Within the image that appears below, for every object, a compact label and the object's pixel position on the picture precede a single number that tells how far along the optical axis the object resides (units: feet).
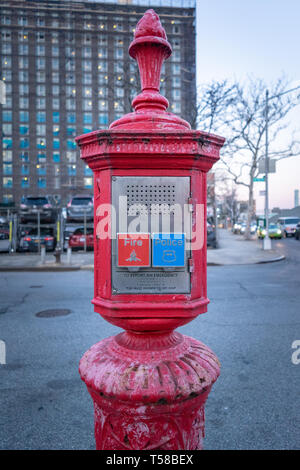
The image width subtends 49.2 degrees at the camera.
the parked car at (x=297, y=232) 89.15
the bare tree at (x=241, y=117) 57.11
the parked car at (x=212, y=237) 62.69
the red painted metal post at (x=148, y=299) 4.78
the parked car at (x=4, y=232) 90.53
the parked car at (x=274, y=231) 91.12
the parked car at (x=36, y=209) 56.95
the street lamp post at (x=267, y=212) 56.25
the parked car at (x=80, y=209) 57.67
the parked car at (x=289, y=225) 100.68
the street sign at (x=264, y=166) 56.18
